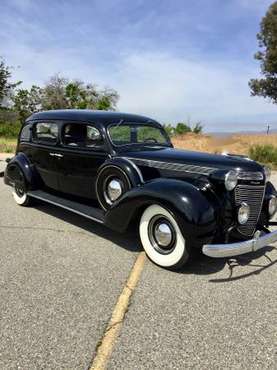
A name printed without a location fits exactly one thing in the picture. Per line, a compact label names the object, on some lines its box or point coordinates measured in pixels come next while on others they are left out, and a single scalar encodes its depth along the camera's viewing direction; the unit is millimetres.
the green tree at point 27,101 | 37000
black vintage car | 3793
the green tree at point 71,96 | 35812
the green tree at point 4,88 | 31016
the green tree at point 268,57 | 21141
